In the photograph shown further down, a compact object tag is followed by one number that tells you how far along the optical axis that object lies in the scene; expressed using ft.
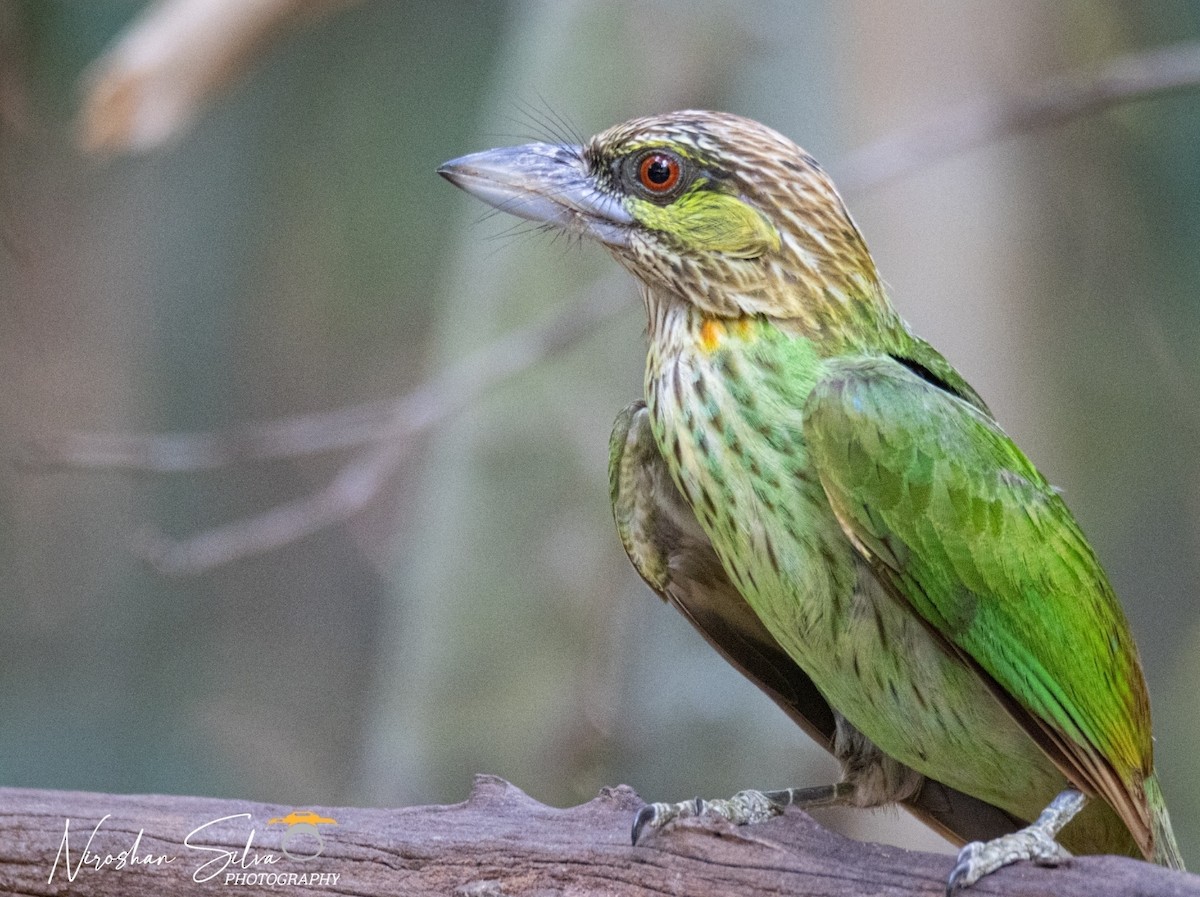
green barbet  18.31
